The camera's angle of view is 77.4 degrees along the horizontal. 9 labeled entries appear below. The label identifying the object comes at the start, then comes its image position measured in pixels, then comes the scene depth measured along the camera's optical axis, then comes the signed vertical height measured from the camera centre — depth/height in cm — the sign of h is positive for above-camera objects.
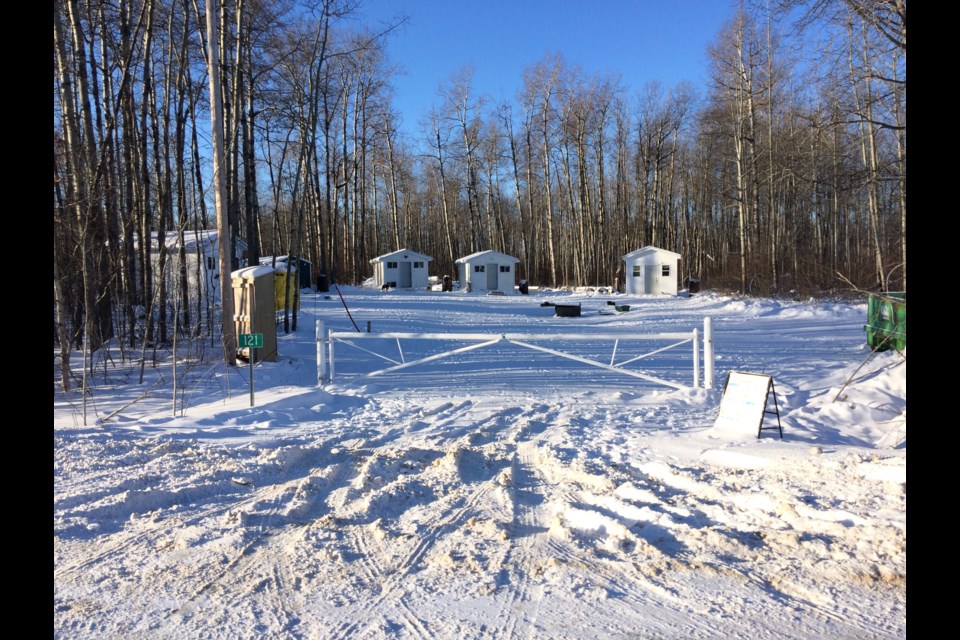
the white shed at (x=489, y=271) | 4544 +214
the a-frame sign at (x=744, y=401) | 723 -134
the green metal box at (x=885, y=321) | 1162 -69
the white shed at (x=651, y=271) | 3997 +164
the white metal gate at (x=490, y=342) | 966 -86
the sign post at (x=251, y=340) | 840 -49
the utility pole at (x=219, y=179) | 1150 +244
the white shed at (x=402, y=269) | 4534 +249
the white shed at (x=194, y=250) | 2555 +258
